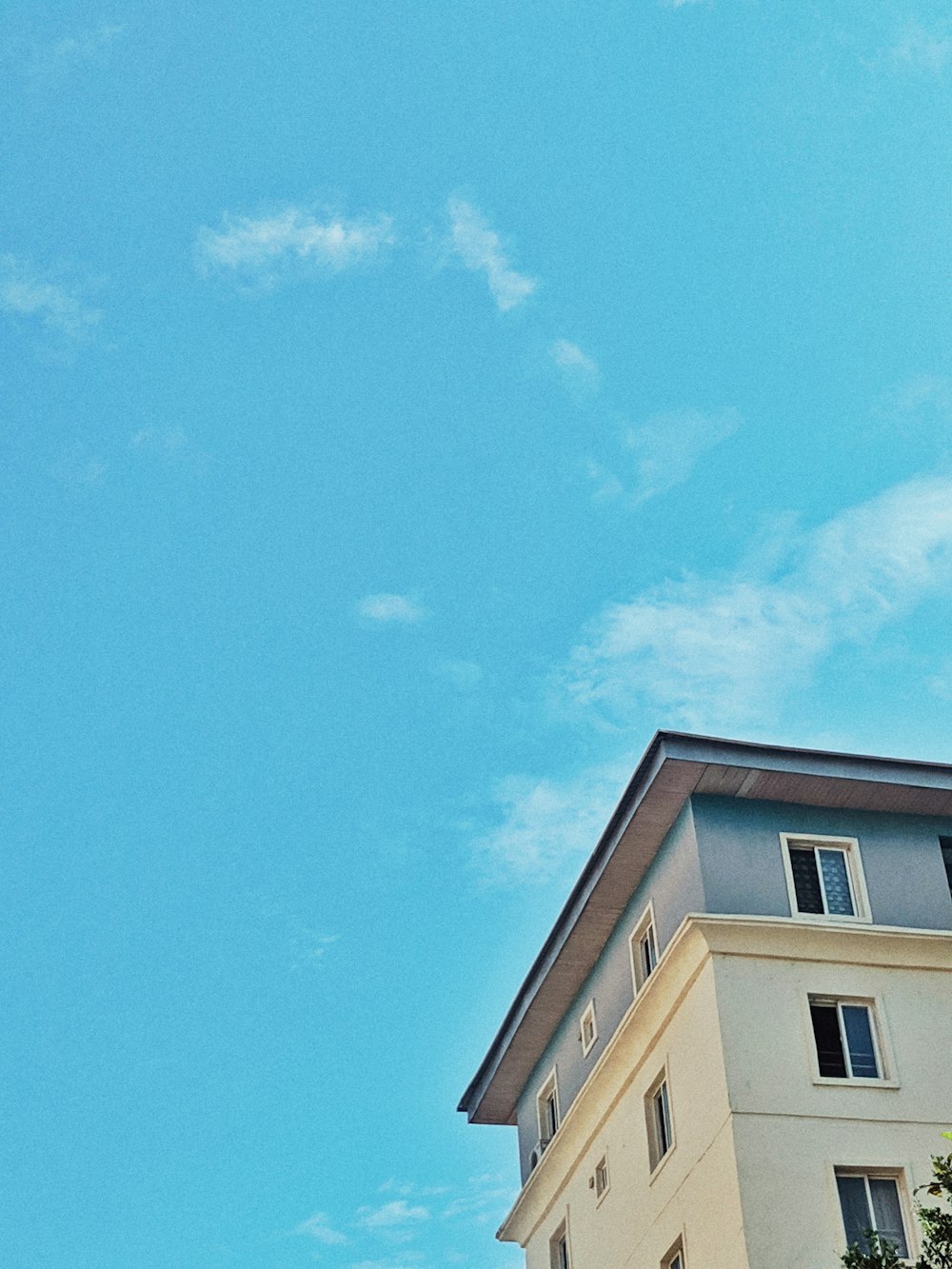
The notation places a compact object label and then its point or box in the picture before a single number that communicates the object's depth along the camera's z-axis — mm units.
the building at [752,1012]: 33156
